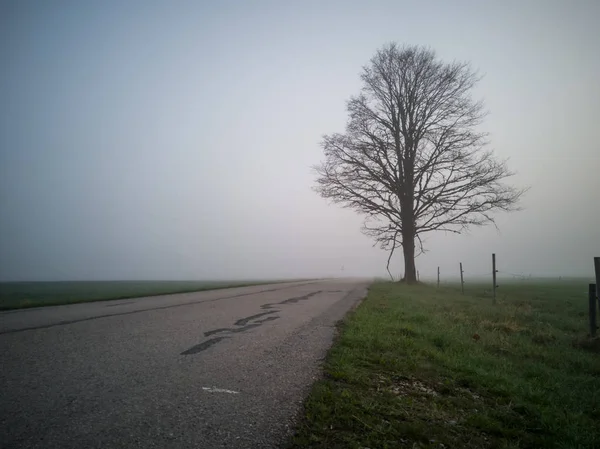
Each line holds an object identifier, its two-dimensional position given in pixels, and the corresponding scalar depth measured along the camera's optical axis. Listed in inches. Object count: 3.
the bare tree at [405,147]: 759.7
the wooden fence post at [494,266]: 542.4
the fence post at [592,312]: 299.1
